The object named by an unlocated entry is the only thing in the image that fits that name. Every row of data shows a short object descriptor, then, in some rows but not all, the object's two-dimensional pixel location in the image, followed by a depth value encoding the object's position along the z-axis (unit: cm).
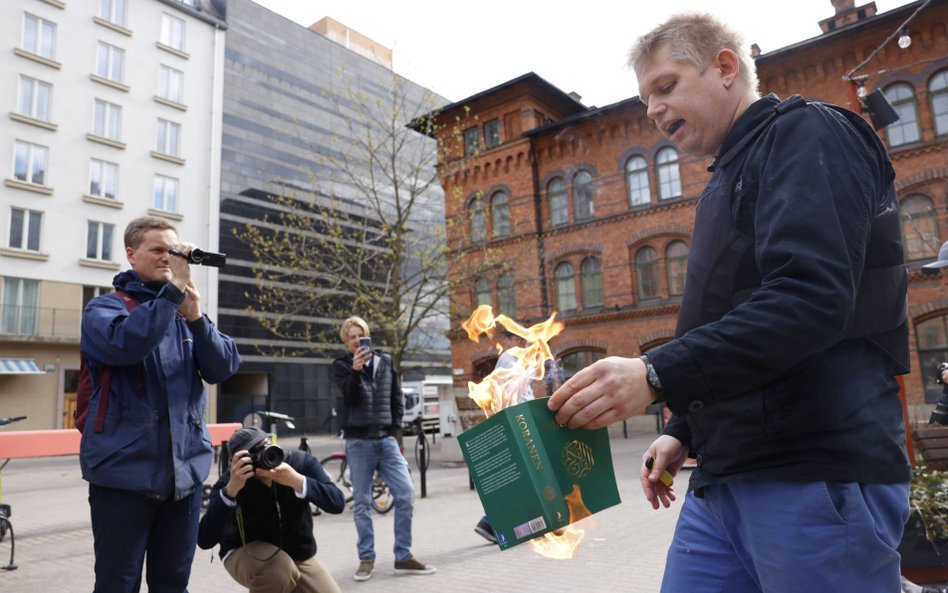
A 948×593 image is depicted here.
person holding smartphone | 623
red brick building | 2134
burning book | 169
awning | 2858
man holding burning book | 141
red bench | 801
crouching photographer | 383
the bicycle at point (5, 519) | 682
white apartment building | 2931
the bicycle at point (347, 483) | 974
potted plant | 423
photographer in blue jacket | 299
